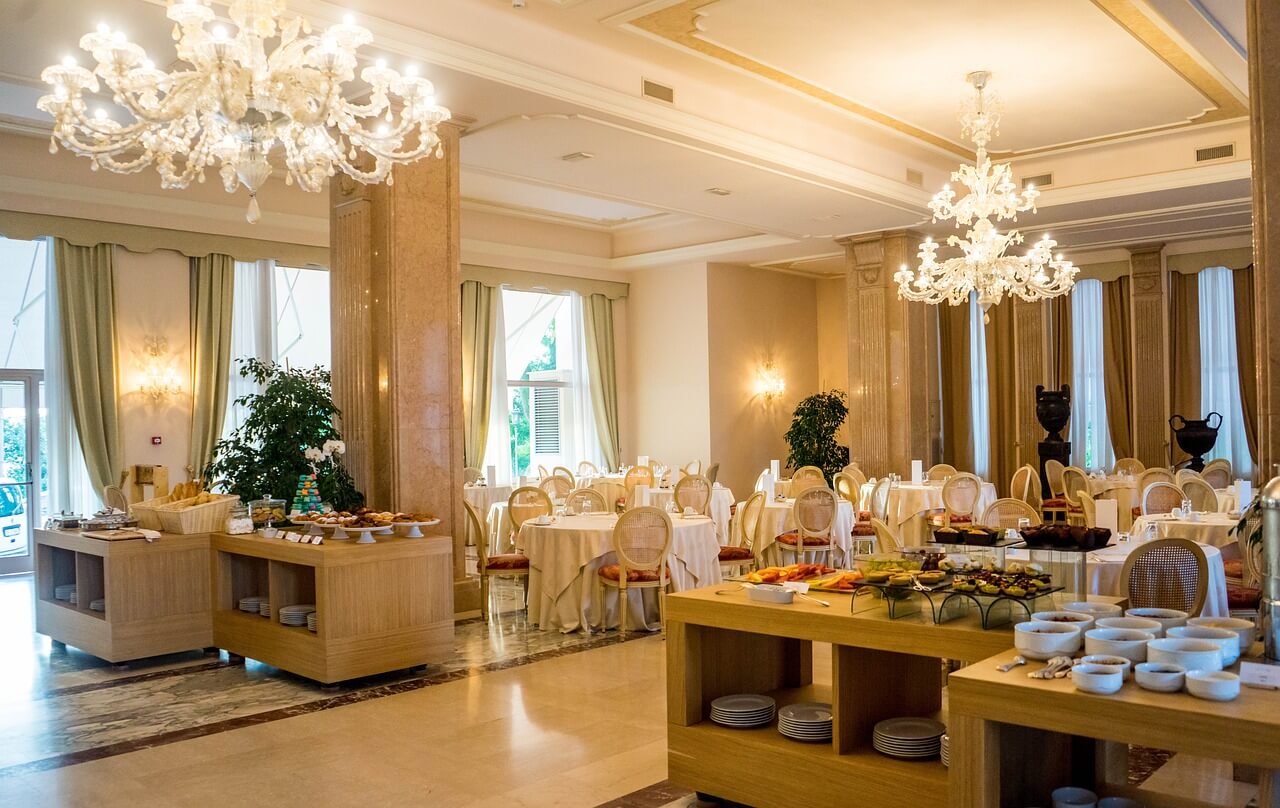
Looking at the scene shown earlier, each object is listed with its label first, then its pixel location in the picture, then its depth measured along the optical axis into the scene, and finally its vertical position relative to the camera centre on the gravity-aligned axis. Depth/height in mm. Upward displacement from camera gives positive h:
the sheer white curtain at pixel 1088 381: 15102 +479
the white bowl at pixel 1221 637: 2771 -636
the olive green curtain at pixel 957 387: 15836 +454
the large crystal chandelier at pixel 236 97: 4465 +1538
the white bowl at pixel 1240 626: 3014 -654
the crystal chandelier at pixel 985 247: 8836 +1517
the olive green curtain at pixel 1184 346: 14211 +923
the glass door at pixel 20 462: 10695 -294
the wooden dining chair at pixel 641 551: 7445 -952
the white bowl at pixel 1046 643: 2951 -670
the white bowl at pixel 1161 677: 2629 -692
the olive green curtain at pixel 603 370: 15586 +817
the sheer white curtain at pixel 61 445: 10562 -116
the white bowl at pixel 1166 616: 3137 -652
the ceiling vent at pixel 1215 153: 10484 +2680
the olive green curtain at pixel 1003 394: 15477 +324
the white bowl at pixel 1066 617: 3207 -649
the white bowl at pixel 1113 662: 2755 -687
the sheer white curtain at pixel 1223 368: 14008 +598
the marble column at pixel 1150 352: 14289 +849
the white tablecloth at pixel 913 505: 10259 -946
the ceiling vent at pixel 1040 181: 11656 +2695
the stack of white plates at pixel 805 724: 3928 -1187
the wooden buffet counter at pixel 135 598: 6695 -1132
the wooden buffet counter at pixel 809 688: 3529 -1109
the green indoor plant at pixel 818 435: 14906 -251
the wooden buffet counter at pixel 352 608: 6004 -1121
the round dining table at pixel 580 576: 7801 -1189
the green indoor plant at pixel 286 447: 7223 -123
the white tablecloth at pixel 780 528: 9805 -1057
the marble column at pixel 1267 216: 4004 +777
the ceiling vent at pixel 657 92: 8188 +2702
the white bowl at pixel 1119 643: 2836 -649
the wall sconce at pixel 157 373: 10984 +642
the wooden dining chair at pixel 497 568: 8188 -1161
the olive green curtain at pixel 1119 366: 14719 +677
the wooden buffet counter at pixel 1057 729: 2439 -808
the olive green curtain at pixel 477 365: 13930 +846
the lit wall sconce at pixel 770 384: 16234 +578
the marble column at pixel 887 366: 12969 +668
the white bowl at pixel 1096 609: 3322 -650
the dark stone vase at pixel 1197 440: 12930 -372
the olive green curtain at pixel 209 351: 11195 +895
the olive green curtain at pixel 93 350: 10430 +871
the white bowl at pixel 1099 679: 2637 -695
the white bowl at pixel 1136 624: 3006 -640
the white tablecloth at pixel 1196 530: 7074 -830
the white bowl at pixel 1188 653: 2654 -647
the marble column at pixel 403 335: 7250 +675
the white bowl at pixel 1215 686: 2531 -692
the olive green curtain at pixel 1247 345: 13703 +886
